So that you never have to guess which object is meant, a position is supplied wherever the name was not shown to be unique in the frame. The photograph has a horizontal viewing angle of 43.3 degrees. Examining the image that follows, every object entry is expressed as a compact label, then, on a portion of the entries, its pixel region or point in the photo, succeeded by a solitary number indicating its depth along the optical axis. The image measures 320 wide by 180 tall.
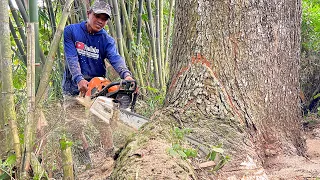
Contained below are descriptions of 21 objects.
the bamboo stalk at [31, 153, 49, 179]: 1.83
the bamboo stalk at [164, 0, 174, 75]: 6.26
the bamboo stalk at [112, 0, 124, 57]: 4.22
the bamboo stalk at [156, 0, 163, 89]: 5.41
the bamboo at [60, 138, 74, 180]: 1.95
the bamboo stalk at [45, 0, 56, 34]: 4.18
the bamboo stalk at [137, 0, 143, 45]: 4.98
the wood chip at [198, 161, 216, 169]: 1.98
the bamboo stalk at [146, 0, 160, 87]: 5.05
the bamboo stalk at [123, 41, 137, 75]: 4.99
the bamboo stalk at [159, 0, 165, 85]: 5.81
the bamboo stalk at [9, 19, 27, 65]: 3.99
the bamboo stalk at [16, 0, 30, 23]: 3.33
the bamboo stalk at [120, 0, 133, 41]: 4.82
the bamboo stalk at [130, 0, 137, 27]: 5.30
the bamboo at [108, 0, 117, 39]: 4.81
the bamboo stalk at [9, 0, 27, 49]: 3.64
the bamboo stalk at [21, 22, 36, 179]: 1.72
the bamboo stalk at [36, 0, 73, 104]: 1.90
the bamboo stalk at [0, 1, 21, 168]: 1.73
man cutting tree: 3.45
